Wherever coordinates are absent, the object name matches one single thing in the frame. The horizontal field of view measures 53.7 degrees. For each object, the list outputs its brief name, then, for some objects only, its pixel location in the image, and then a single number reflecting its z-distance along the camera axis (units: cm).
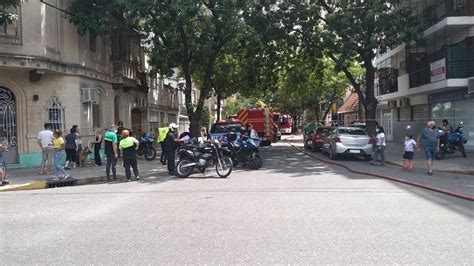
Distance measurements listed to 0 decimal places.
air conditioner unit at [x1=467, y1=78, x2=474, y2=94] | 1946
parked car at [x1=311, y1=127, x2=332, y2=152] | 2414
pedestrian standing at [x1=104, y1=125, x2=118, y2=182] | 1439
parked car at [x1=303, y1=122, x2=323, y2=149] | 2679
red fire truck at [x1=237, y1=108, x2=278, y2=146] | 3216
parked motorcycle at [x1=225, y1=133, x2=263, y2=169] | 1666
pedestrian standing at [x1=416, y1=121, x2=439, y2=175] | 1445
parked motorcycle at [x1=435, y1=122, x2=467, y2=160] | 1911
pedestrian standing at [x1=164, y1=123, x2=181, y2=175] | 1534
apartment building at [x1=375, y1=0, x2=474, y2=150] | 2186
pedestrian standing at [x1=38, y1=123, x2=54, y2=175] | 1548
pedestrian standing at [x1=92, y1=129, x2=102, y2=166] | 1818
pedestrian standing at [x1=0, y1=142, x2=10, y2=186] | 1283
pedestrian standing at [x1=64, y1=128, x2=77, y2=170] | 1698
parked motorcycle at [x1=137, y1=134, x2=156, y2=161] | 2111
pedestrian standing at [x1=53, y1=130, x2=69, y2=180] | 1391
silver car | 1912
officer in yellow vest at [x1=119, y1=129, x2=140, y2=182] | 1407
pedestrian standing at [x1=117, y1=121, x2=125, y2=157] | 1826
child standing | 1535
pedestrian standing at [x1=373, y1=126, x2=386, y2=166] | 1706
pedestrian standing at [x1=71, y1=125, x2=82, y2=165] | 1797
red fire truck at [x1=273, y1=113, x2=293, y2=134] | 6368
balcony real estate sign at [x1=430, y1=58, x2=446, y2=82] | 2234
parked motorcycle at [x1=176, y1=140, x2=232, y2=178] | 1420
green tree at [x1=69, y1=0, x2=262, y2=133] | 1855
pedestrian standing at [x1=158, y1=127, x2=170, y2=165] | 1788
